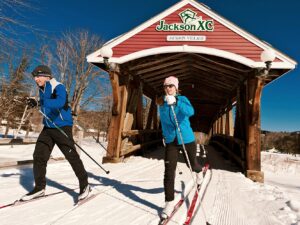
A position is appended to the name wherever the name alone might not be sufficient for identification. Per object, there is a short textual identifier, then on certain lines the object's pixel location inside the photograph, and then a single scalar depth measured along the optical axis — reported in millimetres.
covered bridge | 7016
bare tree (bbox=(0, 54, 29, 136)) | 13055
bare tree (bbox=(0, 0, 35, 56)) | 6689
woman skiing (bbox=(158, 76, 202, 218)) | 3299
